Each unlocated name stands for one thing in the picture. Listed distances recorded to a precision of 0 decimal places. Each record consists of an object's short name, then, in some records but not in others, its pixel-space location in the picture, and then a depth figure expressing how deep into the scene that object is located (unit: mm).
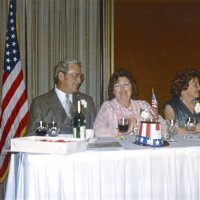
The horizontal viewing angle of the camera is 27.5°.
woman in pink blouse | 3453
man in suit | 3533
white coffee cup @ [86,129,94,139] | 2789
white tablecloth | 2369
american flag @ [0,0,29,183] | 4230
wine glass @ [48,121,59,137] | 2732
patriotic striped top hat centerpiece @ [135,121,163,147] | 2568
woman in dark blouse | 3725
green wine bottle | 2660
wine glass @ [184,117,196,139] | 2955
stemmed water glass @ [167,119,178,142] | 2820
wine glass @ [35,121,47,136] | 2729
